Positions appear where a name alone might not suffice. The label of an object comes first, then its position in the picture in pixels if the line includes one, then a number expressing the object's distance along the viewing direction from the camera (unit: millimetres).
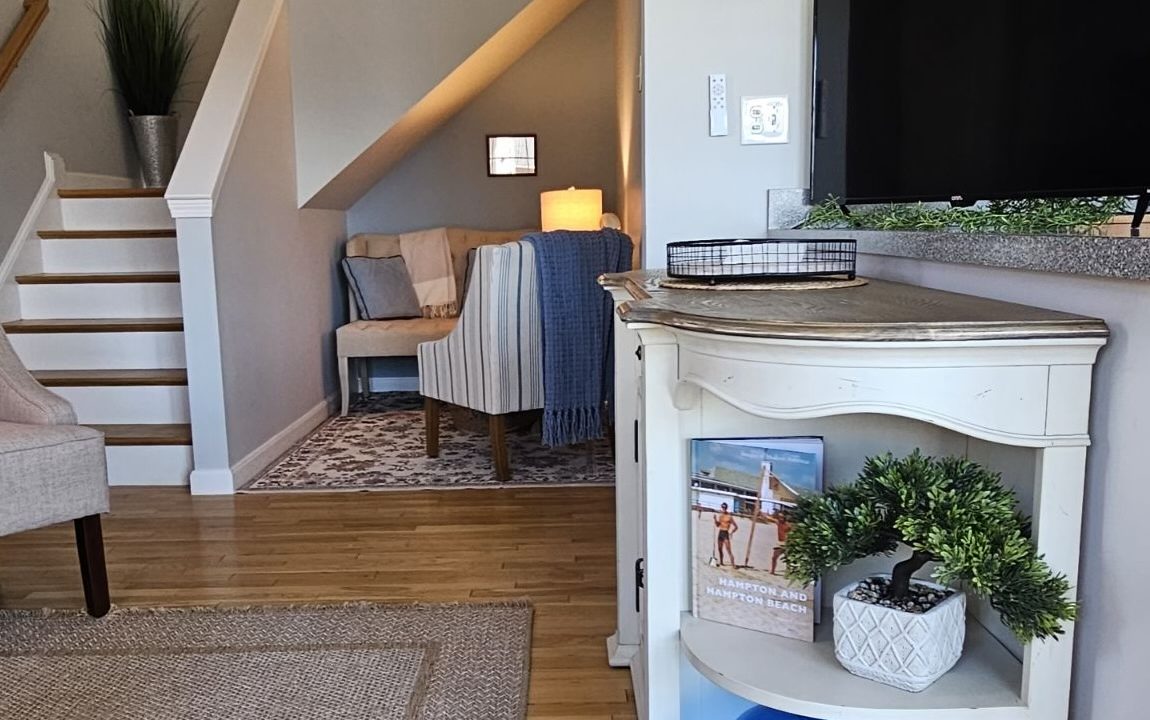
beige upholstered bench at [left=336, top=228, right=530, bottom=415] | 4695
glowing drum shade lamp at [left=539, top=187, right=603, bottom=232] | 4863
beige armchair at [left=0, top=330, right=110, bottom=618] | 2062
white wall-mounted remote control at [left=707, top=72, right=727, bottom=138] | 1957
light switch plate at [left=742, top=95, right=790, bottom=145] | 1960
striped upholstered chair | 3340
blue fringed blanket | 3365
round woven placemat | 1382
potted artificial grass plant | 4477
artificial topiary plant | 994
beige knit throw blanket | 5191
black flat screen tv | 941
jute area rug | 1818
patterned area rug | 3439
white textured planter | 1085
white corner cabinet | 979
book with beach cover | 1283
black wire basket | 1437
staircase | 3457
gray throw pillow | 4922
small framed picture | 5477
